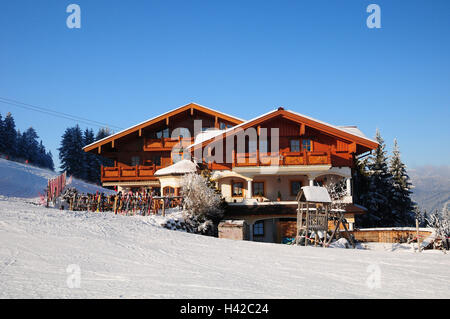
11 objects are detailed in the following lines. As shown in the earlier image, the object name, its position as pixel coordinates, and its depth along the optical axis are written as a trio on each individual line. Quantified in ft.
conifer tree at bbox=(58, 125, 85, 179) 197.67
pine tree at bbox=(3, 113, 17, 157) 213.46
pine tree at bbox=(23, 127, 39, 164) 233.92
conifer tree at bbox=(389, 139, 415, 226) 131.23
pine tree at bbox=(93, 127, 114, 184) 203.41
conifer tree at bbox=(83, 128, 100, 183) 200.85
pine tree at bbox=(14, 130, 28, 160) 223.26
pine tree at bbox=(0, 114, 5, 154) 208.54
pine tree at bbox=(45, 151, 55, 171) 290.35
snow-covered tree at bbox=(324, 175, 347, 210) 83.66
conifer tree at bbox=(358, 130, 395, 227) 127.95
